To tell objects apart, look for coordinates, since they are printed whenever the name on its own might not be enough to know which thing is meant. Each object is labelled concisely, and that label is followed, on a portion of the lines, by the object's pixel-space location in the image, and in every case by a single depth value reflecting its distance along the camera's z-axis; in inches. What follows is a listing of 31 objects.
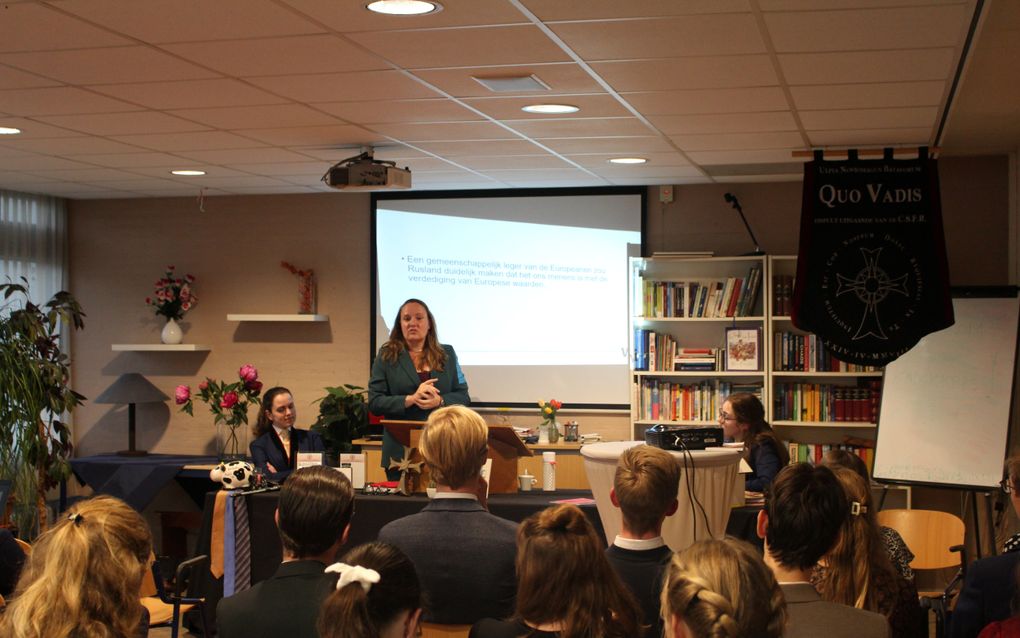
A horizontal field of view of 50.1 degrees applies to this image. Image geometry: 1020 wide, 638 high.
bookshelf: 292.5
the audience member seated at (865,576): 120.8
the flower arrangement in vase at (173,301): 344.2
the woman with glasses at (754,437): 217.8
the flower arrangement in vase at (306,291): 336.8
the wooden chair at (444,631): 121.3
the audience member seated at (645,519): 113.3
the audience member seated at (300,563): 98.1
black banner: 227.1
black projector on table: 153.1
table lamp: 338.3
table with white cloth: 147.6
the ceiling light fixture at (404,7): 133.3
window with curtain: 328.5
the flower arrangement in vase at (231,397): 323.0
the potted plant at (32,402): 280.5
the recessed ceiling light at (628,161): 264.1
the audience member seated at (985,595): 129.4
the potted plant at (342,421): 314.3
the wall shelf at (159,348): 341.4
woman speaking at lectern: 231.3
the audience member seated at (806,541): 93.1
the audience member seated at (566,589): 91.7
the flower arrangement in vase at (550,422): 310.8
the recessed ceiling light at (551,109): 197.5
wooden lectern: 189.5
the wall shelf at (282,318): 331.6
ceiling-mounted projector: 235.8
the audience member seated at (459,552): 118.4
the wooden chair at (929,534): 227.3
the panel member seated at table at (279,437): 253.0
